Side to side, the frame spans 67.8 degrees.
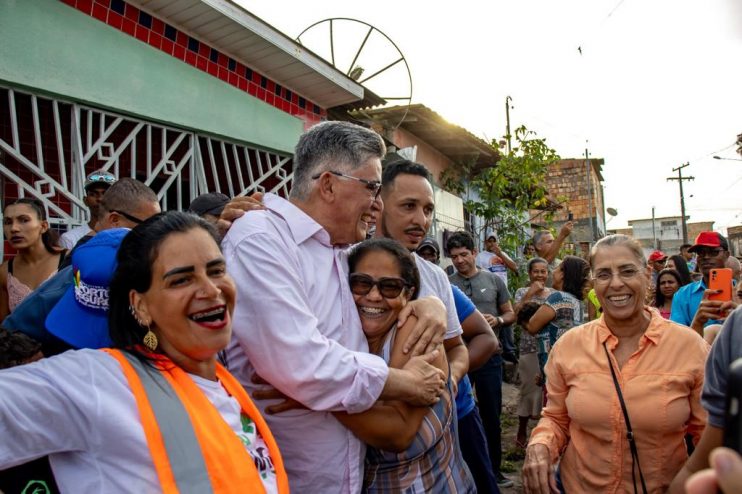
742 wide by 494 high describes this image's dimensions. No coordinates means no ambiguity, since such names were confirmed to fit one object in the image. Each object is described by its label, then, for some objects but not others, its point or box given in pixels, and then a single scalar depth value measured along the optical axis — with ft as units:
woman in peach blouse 7.51
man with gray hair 5.81
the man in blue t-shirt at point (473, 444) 9.60
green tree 35.81
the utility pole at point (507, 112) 62.85
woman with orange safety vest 4.30
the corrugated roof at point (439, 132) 31.17
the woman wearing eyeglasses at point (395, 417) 6.20
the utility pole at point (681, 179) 130.93
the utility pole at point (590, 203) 83.97
